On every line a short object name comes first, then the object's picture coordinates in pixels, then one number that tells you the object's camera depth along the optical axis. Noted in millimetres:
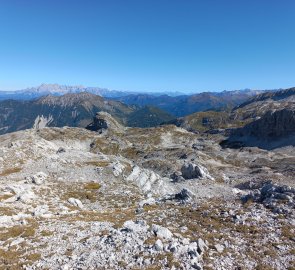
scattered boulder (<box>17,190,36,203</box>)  37975
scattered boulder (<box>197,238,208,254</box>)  22188
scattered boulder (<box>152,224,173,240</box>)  24156
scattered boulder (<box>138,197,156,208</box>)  40456
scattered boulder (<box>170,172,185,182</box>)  66600
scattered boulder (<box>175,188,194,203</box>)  39338
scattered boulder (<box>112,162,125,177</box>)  65306
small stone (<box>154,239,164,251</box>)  22016
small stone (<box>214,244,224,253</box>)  22641
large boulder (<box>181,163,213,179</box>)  71688
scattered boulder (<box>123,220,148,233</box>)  25200
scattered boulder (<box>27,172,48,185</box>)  49938
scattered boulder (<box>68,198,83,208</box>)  41281
